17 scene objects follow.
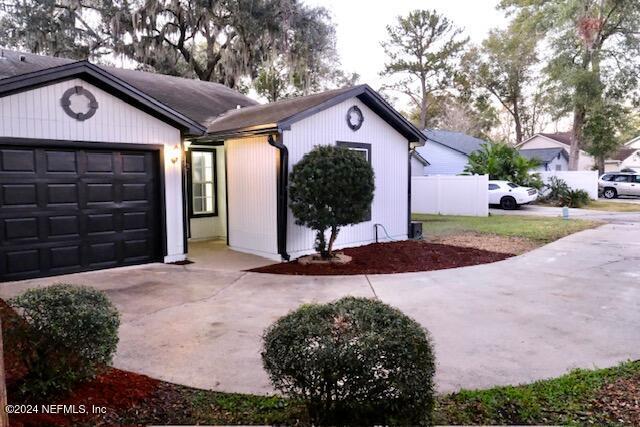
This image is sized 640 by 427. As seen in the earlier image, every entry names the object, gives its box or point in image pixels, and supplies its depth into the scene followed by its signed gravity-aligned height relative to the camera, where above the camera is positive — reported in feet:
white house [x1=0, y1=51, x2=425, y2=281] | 23.68 +1.57
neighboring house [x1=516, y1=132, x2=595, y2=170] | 137.24 +13.62
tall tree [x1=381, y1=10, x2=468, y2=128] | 108.37 +32.79
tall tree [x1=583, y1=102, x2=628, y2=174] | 92.73 +12.33
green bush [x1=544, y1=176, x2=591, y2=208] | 72.59 -1.21
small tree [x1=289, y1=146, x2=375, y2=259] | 26.78 +0.13
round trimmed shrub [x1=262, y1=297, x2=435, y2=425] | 8.40 -3.31
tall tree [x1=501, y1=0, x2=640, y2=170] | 83.35 +25.50
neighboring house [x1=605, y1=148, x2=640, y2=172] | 133.13 +7.73
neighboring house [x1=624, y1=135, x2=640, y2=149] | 108.71 +10.50
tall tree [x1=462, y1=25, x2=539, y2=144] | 120.47 +33.23
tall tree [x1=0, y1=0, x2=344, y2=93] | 58.08 +21.21
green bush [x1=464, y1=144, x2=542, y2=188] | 71.87 +3.41
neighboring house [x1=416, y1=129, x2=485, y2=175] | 94.27 +6.87
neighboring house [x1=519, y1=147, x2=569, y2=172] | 113.80 +7.91
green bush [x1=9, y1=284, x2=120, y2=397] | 10.13 -3.21
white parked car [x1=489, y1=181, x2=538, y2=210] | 68.85 -0.91
